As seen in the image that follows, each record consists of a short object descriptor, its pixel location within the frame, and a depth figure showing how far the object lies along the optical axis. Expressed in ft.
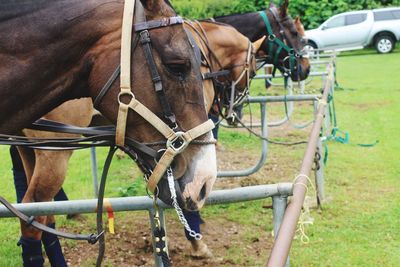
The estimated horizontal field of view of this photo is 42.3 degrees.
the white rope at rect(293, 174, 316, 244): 7.01
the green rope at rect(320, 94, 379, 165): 24.63
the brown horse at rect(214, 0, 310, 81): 23.35
